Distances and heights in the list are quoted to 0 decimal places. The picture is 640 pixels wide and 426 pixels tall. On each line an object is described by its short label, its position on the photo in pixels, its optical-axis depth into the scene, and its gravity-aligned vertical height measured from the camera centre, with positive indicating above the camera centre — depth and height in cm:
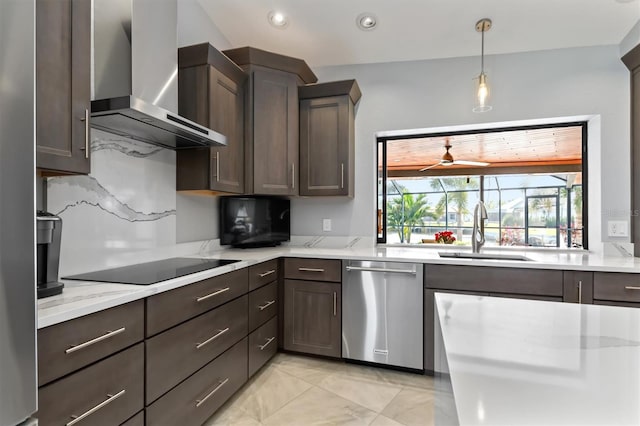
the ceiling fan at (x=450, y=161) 353 +54
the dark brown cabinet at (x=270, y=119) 266 +76
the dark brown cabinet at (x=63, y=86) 119 +47
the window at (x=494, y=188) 300 +24
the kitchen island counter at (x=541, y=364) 48 -28
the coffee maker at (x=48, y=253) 121 -16
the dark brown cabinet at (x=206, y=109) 229 +72
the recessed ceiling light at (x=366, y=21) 268 +154
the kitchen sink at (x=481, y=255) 268 -35
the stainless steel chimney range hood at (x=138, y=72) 161 +75
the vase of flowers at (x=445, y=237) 325 -24
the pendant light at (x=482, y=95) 224 +79
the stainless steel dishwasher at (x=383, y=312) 241 -74
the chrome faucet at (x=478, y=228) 277 -13
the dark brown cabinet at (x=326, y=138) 288 +65
